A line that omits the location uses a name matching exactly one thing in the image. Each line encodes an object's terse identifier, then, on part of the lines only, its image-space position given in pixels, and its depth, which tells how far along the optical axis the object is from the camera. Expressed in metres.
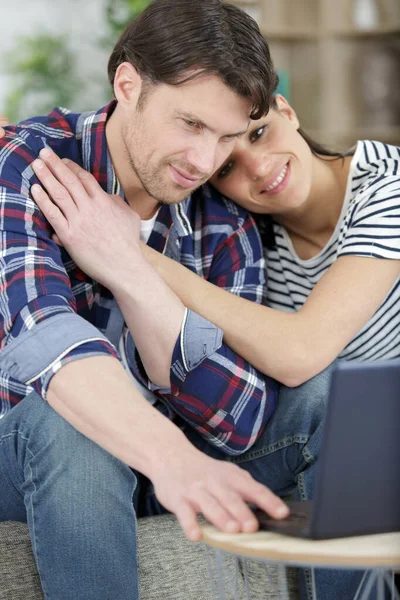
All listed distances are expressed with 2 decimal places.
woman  2.30
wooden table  1.75
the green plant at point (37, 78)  4.52
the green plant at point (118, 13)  4.57
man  1.96
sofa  2.18
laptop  1.78
